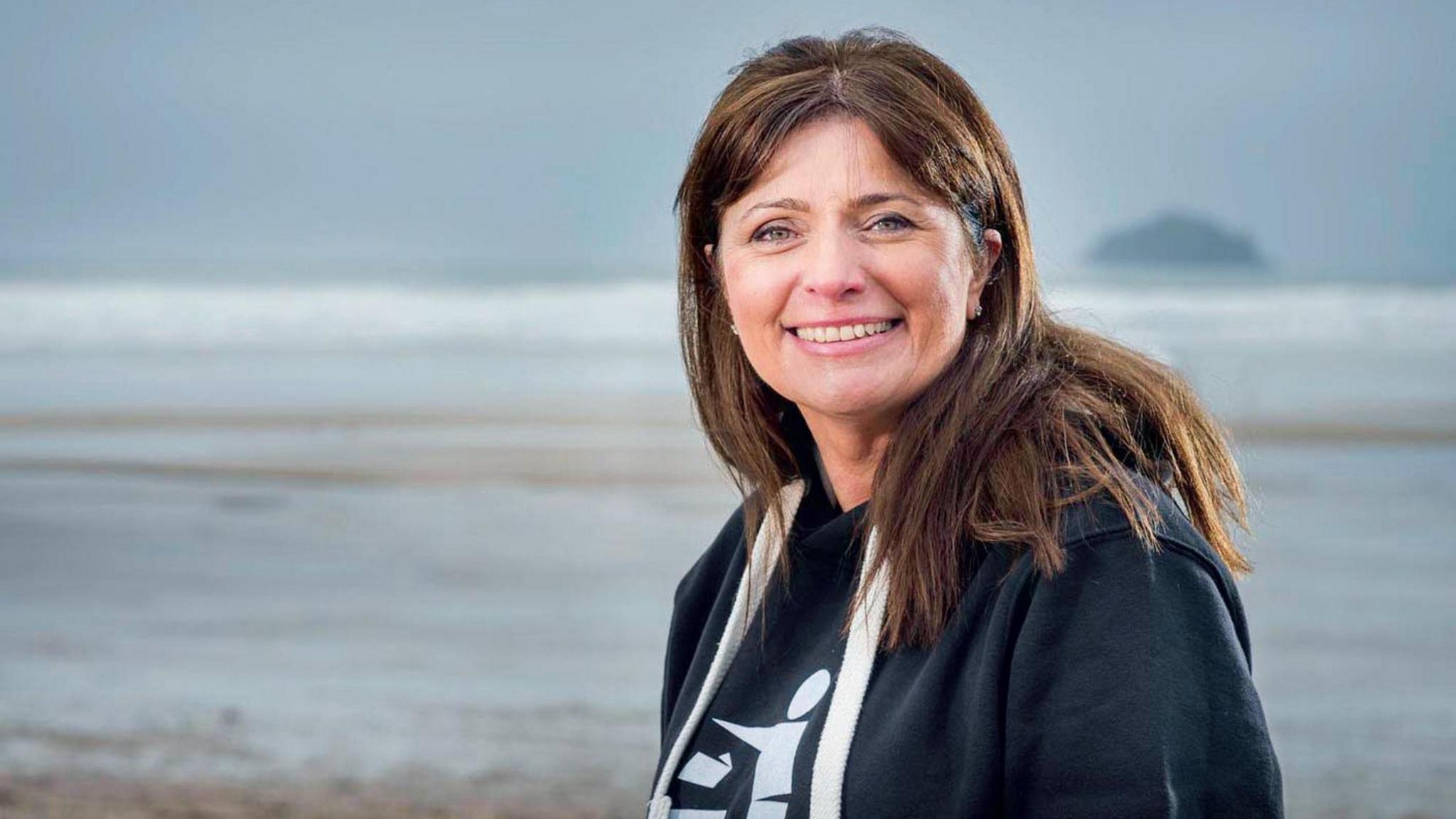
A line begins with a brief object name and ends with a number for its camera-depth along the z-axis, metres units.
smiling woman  1.79
